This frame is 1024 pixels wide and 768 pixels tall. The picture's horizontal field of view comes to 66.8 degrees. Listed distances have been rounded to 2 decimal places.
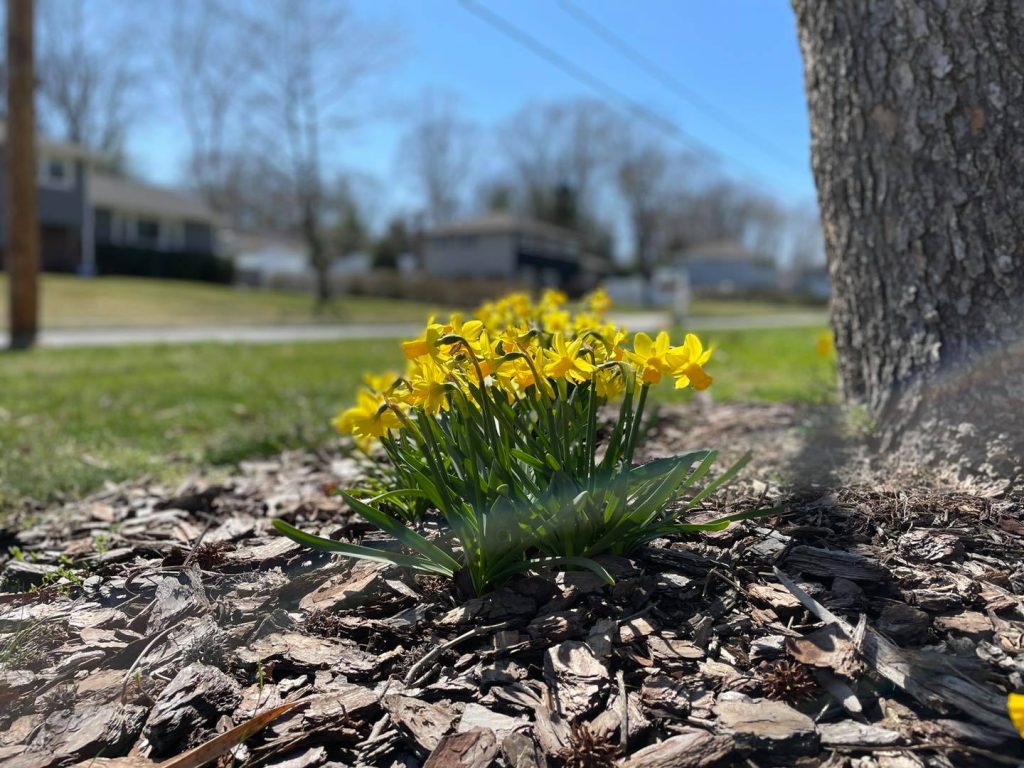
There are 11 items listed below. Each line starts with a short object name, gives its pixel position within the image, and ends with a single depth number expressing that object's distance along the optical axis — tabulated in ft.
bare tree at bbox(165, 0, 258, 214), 146.00
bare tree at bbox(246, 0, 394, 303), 90.79
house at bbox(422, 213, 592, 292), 163.32
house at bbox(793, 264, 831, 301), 182.58
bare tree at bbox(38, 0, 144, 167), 139.74
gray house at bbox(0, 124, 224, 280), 102.37
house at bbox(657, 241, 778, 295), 236.43
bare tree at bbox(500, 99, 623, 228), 201.67
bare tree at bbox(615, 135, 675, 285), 208.03
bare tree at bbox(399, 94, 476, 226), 202.28
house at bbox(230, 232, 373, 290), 129.70
